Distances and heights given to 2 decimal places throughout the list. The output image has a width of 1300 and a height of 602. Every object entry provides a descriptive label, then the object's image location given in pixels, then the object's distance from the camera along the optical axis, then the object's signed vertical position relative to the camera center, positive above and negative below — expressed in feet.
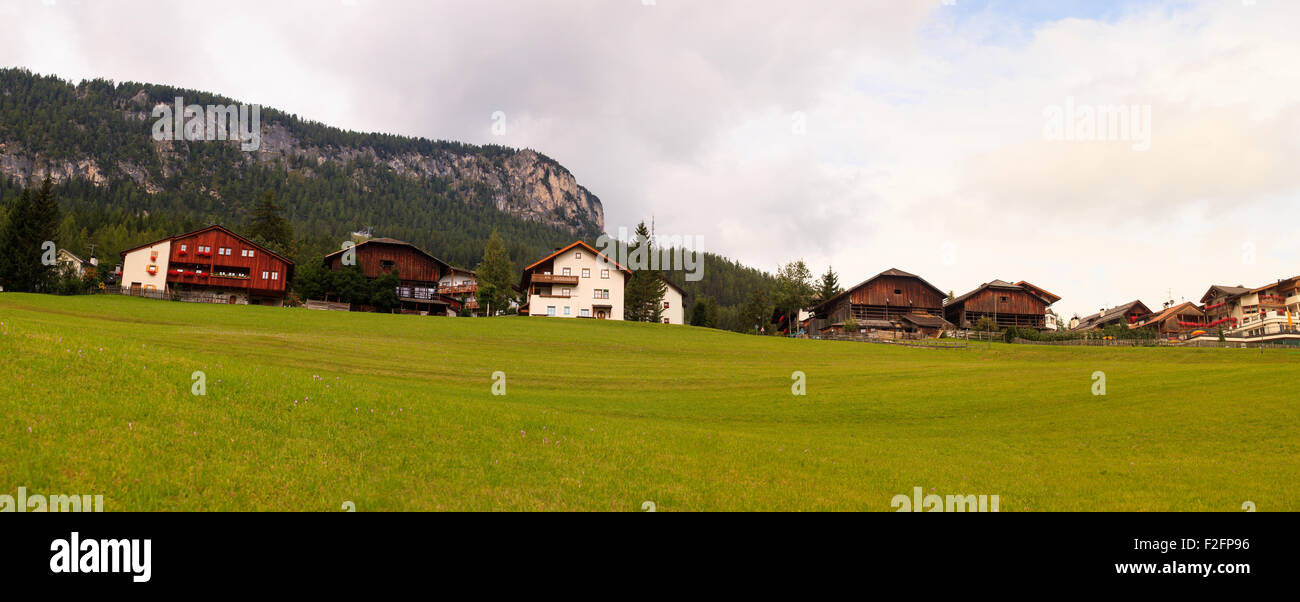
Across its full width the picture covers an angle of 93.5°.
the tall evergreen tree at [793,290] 376.48 +9.51
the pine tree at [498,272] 328.82 +19.97
